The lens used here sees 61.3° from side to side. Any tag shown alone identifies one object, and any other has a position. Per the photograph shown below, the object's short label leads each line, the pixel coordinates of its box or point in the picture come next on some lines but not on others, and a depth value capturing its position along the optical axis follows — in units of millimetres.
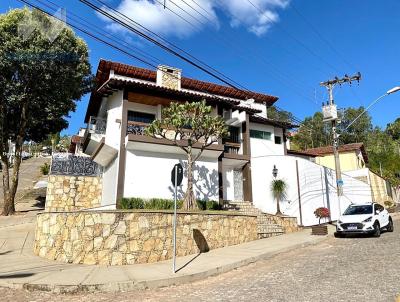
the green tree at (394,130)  68312
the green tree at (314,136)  60562
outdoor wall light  20842
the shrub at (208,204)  18275
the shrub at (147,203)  16328
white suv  14453
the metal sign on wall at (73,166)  20844
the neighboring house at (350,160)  35438
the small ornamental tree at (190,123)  15797
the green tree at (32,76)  19484
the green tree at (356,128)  62062
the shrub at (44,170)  41859
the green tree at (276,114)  65875
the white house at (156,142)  17578
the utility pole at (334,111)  19391
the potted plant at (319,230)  15477
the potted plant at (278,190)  20188
